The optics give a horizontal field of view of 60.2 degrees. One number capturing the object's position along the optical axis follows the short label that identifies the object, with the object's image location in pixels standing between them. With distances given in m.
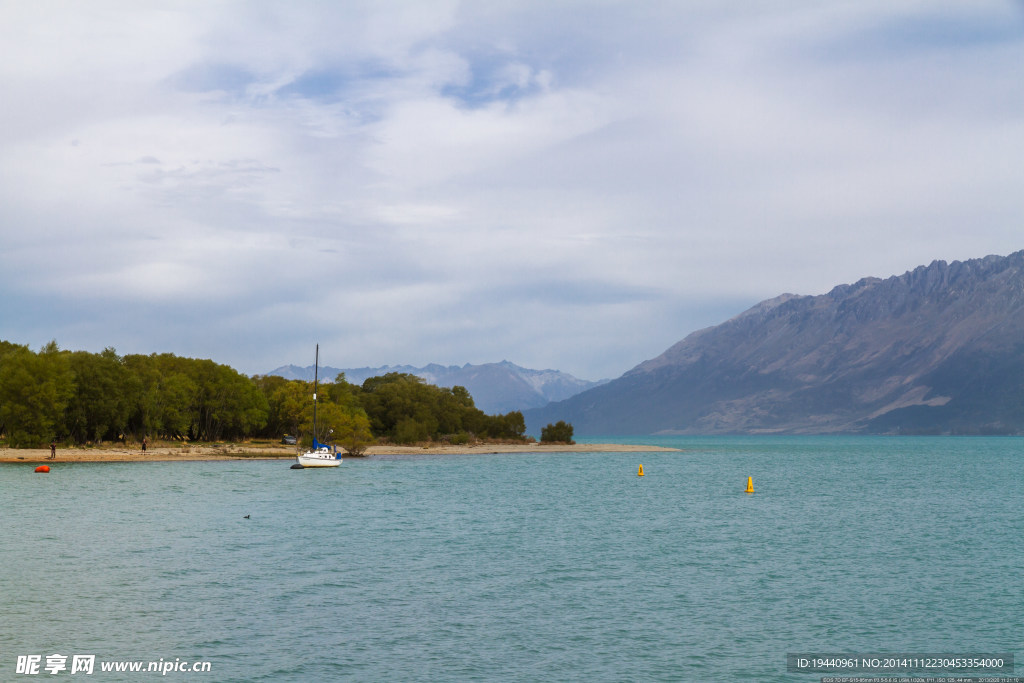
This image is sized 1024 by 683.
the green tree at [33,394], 126.06
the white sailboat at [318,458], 119.75
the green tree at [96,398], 135.12
